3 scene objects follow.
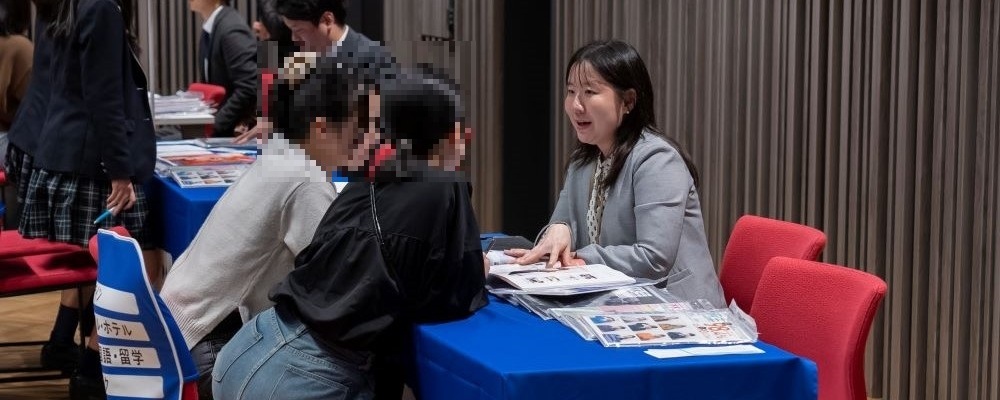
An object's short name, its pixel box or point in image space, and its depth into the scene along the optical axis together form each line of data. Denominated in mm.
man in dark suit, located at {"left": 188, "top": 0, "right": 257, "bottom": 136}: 5680
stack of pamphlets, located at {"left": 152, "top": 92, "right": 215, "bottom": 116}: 6133
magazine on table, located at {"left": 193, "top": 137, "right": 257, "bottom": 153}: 4957
